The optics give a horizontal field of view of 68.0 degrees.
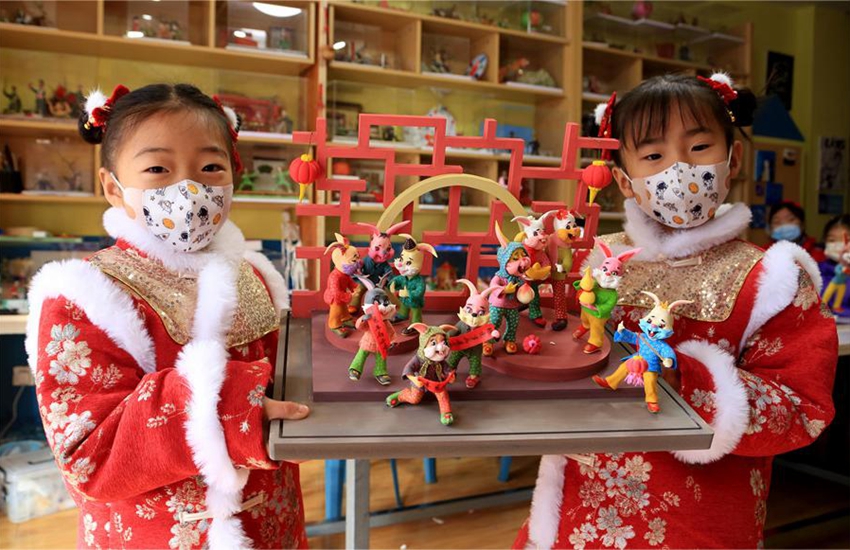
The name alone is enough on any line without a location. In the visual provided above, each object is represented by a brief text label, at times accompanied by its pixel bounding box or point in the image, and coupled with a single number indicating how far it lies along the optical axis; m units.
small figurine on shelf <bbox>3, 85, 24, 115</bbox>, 2.64
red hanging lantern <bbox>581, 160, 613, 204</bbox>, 1.01
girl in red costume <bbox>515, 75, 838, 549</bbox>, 0.93
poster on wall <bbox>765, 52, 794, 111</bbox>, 4.35
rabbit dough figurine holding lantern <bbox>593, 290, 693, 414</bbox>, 0.80
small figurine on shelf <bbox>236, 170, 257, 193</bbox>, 2.98
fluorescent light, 2.89
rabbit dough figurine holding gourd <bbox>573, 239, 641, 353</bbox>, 0.87
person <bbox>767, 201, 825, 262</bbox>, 2.87
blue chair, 2.20
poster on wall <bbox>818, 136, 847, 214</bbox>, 4.54
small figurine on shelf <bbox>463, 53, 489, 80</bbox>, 3.38
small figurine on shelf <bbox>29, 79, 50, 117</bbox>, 2.67
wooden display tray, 0.69
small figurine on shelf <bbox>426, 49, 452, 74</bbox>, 3.34
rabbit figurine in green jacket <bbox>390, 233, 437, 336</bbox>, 0.90
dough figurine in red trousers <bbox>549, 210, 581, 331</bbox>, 0.94
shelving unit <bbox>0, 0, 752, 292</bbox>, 2.76
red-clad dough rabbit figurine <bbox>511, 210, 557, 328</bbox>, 0.89
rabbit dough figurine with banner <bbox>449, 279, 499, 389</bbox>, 0.79
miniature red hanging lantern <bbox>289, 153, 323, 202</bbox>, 0.91
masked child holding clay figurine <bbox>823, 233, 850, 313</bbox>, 2.34
